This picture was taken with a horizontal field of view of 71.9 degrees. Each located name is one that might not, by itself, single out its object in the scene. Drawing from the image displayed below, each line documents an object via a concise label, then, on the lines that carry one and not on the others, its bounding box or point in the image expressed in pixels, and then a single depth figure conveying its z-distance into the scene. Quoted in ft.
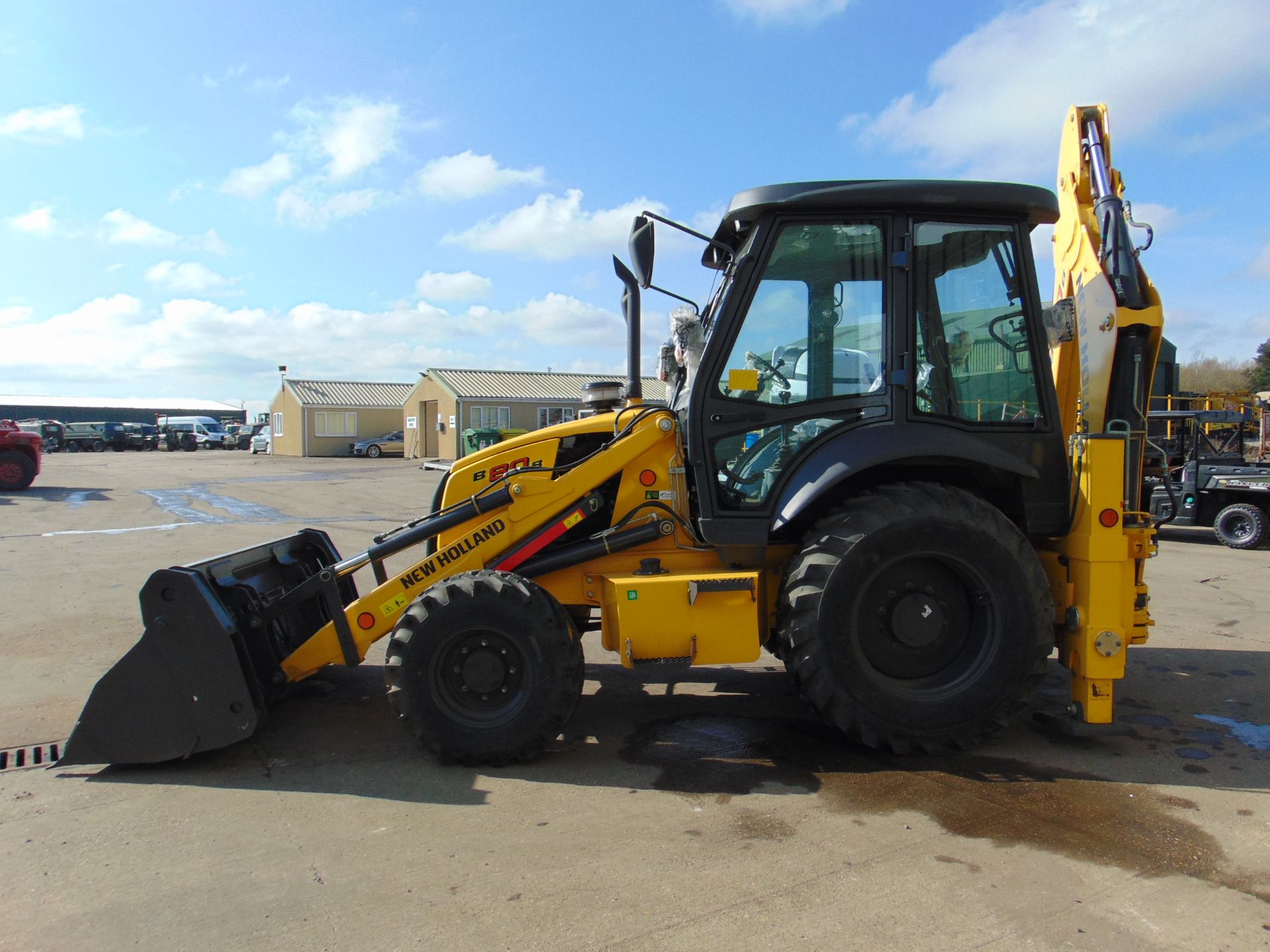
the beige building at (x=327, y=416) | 151.64
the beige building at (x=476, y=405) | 131.03
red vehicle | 65.98
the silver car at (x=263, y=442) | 166.20
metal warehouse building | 279.90
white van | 172.86
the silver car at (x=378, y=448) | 151.77
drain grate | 14.17
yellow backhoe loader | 13.69
